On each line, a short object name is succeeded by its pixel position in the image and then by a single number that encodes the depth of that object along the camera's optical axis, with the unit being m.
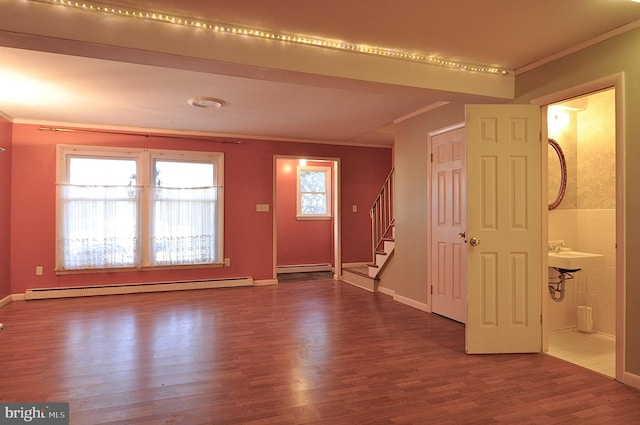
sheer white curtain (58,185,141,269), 5.43
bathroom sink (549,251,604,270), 3.39
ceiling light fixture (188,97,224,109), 4.30
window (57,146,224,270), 5.46
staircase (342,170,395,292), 5.74
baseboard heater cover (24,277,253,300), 5.29
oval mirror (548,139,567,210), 3.93
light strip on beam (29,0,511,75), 2.32
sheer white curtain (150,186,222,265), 5.87
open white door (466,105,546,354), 3.20
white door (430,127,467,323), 4.14
